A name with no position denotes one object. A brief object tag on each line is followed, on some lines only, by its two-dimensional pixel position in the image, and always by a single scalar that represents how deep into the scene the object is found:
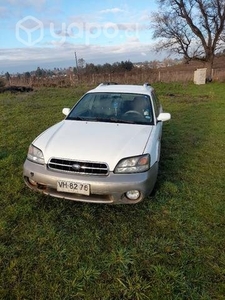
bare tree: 24.56
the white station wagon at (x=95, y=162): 2.60
